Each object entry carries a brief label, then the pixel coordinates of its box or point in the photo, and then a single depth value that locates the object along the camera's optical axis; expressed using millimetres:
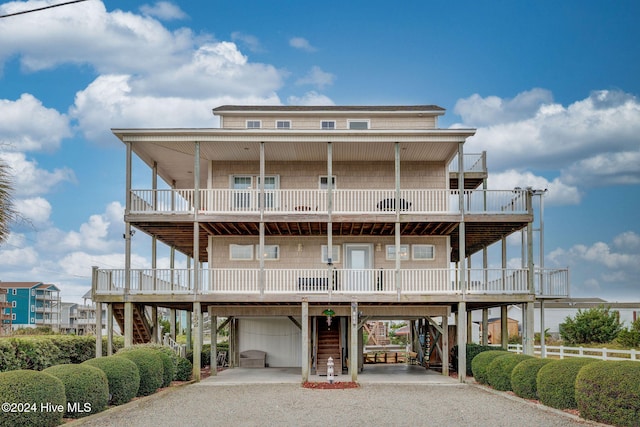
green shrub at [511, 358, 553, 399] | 19781
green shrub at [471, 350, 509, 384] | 24203
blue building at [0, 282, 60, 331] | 122625
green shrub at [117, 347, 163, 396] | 21250
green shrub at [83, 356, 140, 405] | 18625
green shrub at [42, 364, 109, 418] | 16062
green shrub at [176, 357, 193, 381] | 26016
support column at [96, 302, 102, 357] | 27906
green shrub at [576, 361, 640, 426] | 14930
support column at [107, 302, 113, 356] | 28250
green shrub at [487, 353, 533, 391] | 21719
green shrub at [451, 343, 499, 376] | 27253
